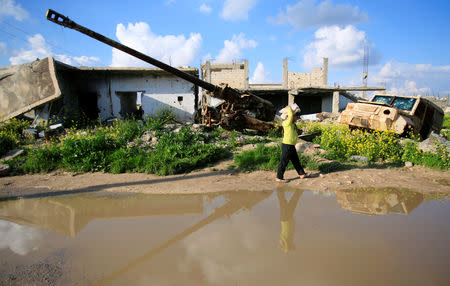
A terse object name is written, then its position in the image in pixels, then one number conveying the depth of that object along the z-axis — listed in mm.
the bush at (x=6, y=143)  7293
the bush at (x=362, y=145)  6938
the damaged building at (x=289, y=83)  16766
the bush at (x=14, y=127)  8457
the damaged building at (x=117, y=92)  11164
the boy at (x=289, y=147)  5305
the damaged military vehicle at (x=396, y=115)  7781
